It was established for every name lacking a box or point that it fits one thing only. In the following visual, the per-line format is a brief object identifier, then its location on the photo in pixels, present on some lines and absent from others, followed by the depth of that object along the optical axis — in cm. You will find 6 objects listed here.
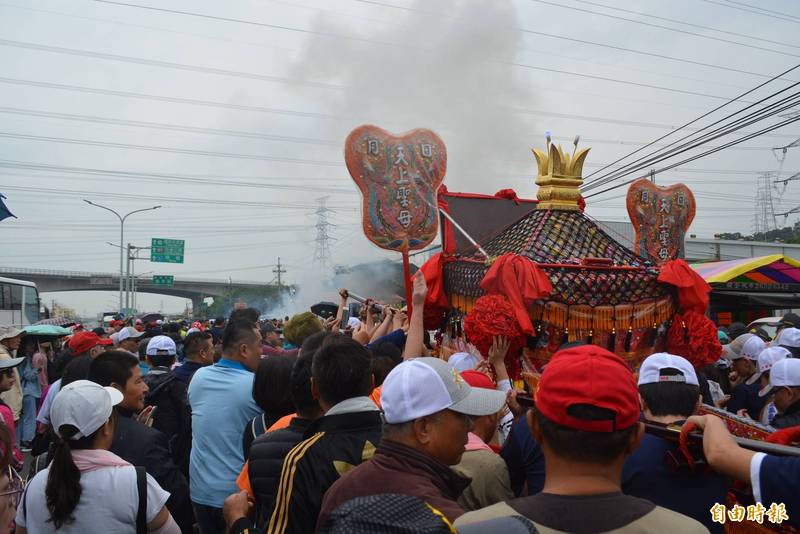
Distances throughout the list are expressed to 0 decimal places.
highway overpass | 5966
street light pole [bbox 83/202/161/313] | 4062
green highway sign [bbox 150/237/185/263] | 4119
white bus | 2245
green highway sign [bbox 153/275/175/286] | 5350
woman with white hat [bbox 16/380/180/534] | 273
